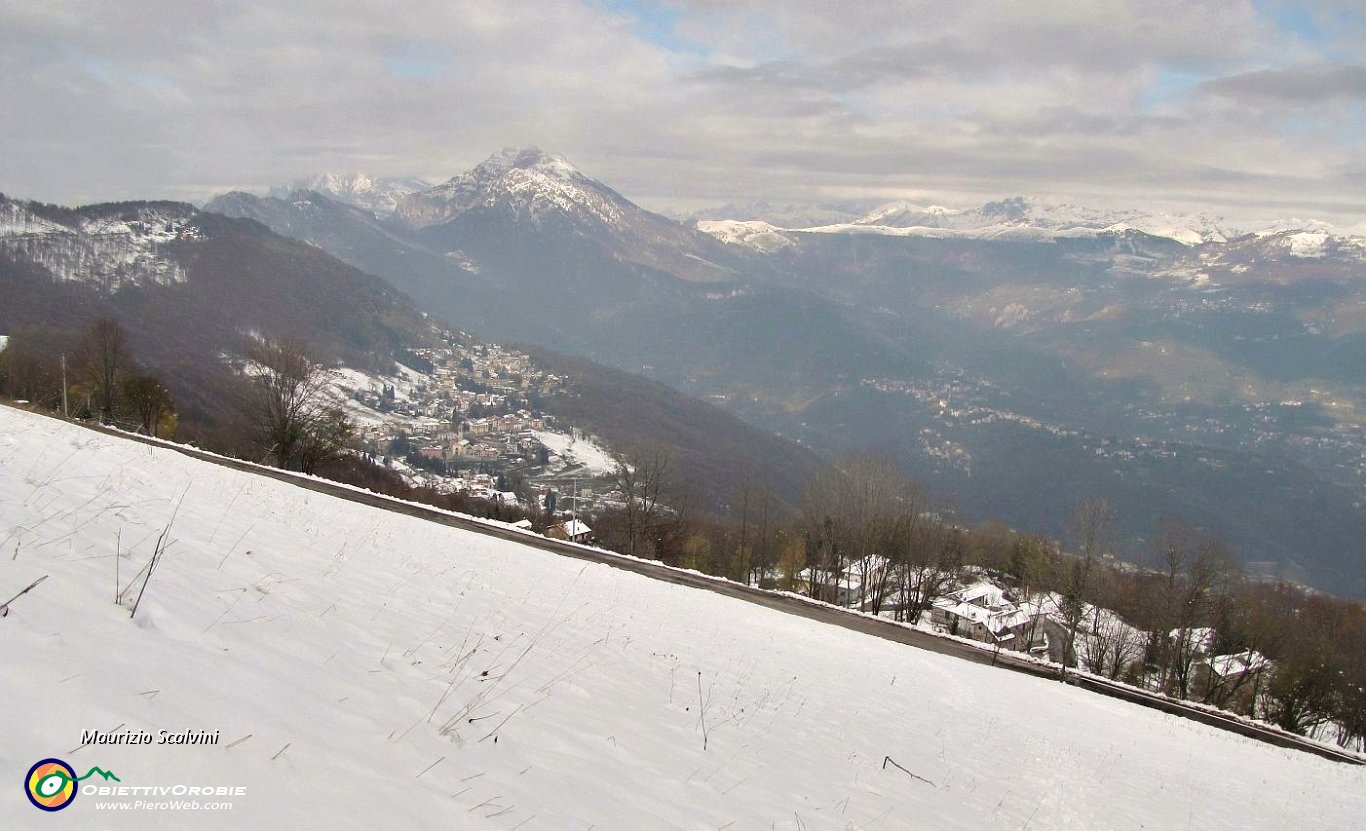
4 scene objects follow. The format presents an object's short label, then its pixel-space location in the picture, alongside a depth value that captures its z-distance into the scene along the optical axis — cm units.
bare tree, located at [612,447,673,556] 4453
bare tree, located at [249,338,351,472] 3644
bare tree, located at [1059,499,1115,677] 3736
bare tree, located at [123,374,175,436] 4422
